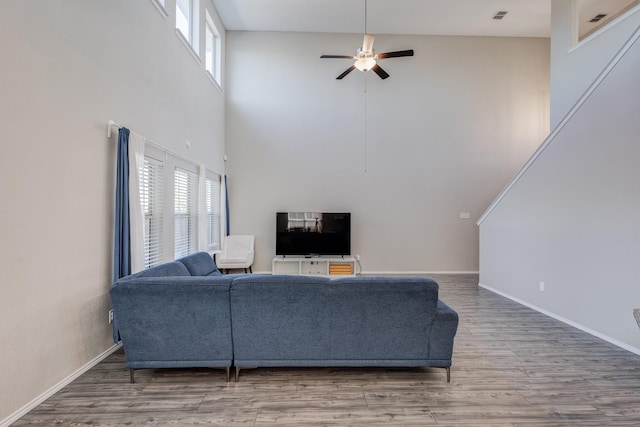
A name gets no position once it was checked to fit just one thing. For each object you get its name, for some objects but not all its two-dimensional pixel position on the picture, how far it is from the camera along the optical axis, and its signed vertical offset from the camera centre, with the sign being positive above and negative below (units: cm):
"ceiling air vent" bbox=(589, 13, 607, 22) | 561 +375
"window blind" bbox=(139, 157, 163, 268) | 346 +10
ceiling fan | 413 +226
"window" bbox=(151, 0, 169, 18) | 364 +260
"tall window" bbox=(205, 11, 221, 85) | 568 +333
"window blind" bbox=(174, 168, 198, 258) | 438 +2
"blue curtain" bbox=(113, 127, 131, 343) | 283 -4
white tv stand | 616 -108
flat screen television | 631 -41
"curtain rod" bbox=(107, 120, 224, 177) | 285 +84
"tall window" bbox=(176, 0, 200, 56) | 455 +309
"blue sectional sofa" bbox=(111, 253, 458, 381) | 228 -84
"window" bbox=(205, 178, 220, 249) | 569 +5
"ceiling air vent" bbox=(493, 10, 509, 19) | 595 +403
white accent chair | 586 -83
